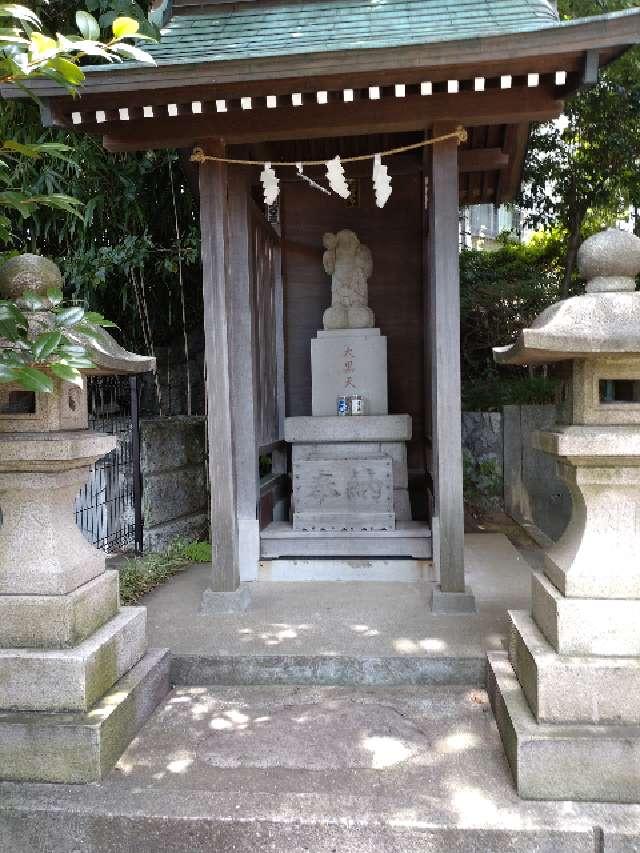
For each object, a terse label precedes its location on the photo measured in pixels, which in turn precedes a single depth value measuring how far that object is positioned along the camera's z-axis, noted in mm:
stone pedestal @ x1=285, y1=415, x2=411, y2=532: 5316
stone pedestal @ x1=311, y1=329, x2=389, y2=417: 6035
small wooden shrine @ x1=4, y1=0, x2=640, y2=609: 3646
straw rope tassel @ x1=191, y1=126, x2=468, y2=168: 4160
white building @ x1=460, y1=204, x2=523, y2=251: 16675
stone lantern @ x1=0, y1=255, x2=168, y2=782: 2578
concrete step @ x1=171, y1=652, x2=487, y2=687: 3482
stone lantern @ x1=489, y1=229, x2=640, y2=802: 2402
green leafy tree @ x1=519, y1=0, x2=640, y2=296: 8805
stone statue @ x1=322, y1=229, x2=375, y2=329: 6187
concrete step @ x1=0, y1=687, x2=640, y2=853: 2254
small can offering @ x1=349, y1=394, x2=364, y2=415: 5891
